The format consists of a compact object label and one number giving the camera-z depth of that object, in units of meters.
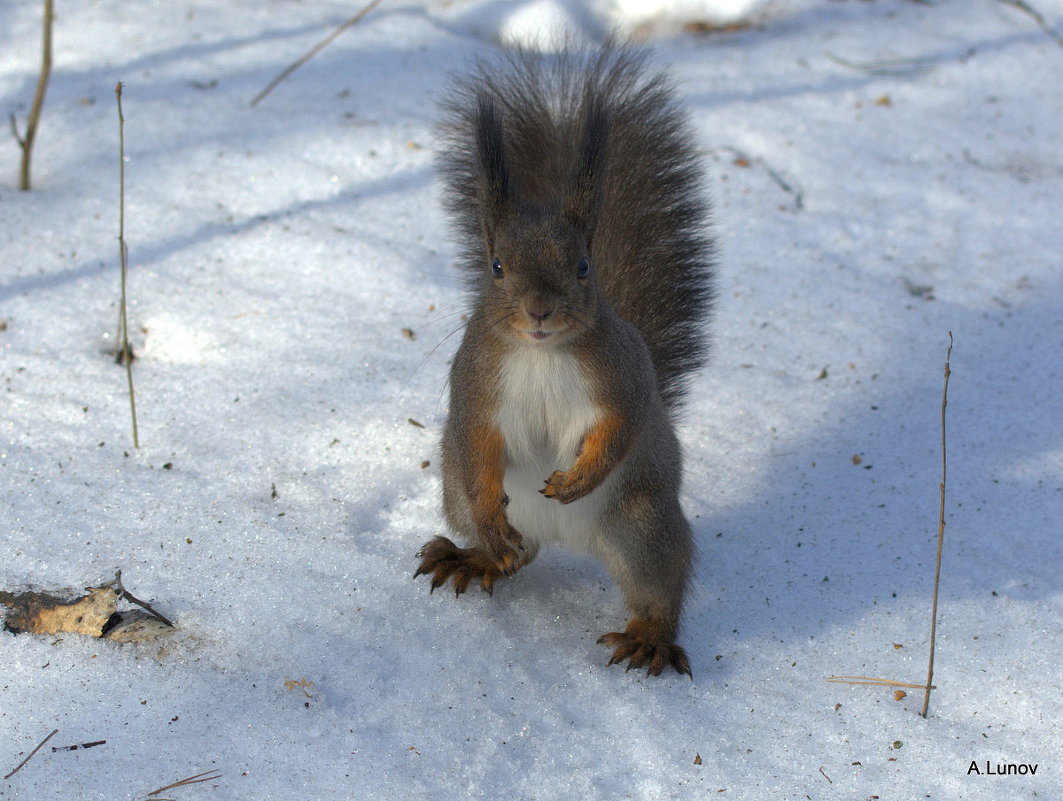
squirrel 4.01
